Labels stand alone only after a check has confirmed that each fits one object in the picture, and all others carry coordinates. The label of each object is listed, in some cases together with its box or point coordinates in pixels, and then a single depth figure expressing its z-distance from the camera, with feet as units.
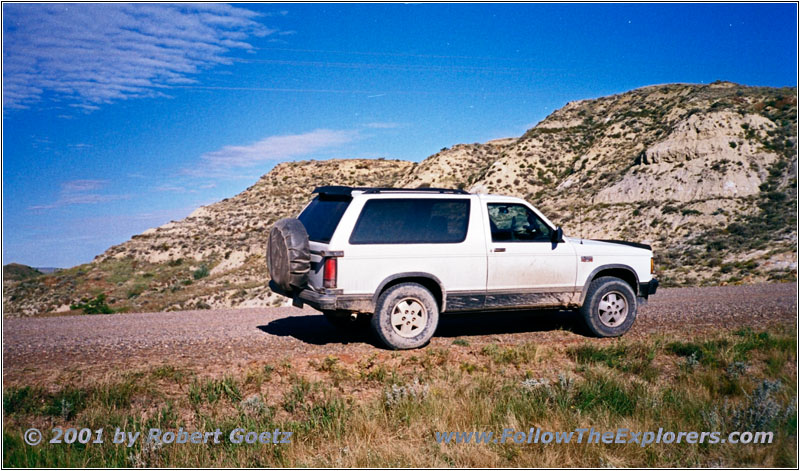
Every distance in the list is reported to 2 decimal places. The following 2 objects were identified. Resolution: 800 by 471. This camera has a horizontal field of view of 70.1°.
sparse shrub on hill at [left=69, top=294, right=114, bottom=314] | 70.85
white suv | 24.85
